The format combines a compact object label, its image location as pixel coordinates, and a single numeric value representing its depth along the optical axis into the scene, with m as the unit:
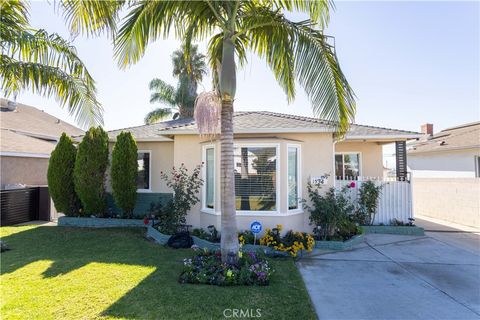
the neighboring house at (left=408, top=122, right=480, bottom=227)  11.26
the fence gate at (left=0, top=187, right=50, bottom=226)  10.78
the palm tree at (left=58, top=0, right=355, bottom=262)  5.39
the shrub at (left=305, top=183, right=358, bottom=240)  8.05
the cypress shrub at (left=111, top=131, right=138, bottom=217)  10.30
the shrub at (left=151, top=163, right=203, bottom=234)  8.71
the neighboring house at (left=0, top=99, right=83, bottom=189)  13.50
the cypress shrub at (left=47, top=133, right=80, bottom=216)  10.66
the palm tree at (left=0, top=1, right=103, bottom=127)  6.39
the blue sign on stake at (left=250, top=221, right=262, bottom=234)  6.64
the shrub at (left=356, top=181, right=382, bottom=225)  9.56
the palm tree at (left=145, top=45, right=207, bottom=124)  24.55
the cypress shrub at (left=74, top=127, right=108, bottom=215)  10.33
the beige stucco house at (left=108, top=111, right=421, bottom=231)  8.31
